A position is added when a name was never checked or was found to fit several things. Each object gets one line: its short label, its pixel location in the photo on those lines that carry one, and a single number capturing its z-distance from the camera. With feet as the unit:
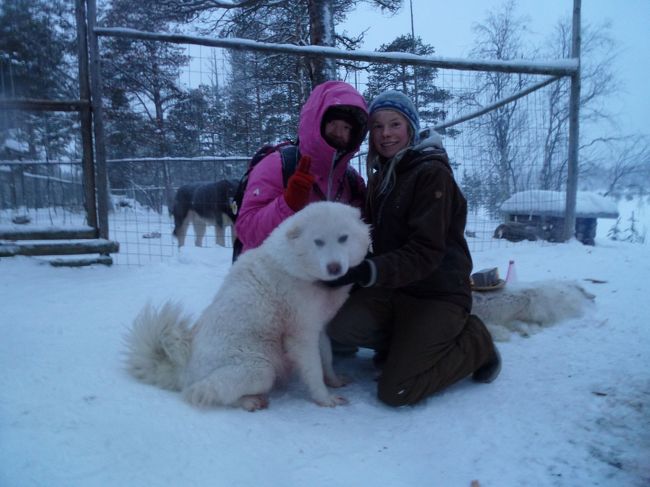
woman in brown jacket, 6.59
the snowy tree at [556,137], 19.16
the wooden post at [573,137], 17.38
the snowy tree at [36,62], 13.16
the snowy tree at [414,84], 17.87
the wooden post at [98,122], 13.39
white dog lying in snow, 9.77
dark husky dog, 20.12
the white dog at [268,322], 6.40
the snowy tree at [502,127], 18.94
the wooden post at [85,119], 13.33
